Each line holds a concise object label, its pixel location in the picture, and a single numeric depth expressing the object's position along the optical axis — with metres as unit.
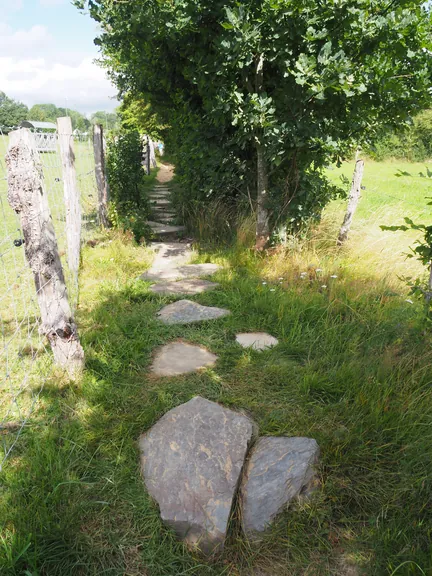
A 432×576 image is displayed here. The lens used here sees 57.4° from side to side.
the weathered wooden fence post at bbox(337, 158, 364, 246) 5.36
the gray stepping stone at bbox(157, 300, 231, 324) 3.81
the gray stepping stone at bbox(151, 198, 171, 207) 9.71
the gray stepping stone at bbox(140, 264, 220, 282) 5.14
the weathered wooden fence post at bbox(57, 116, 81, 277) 4.80
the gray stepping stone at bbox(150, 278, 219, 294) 4.61
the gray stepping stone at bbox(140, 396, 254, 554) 1.96
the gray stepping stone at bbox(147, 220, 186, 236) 7.33
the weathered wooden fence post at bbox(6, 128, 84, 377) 2.54
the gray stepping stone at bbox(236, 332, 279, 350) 3.34
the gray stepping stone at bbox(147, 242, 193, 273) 5.70
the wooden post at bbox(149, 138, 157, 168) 20.75
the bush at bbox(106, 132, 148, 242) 6.84
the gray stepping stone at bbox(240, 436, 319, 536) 2.02
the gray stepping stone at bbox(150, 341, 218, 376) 3.05
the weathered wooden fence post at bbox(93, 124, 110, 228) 6.79
